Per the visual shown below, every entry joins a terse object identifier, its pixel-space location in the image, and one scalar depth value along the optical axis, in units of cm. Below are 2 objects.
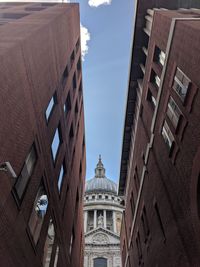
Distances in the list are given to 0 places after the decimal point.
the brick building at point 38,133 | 1120
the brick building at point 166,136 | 1246
